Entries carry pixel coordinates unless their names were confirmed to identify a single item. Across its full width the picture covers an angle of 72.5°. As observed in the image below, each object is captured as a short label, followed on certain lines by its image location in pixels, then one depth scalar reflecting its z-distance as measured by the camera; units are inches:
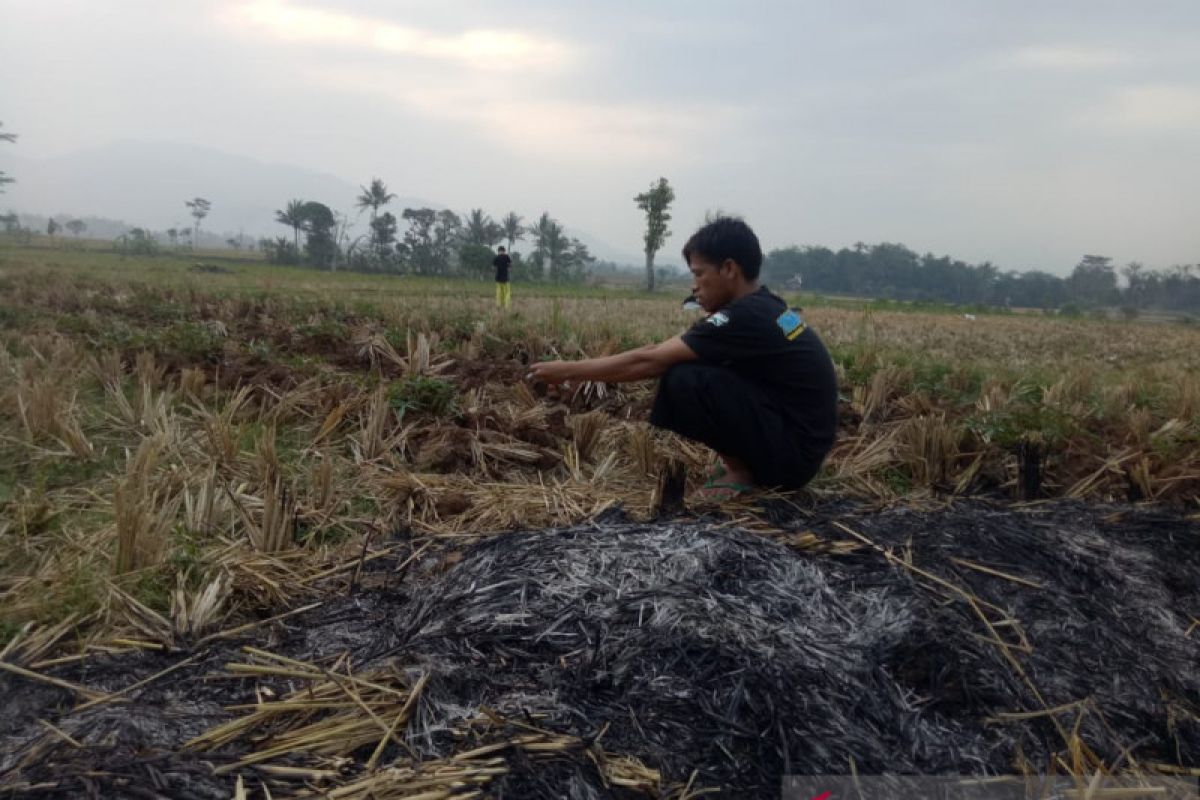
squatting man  135.9
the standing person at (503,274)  613.0
